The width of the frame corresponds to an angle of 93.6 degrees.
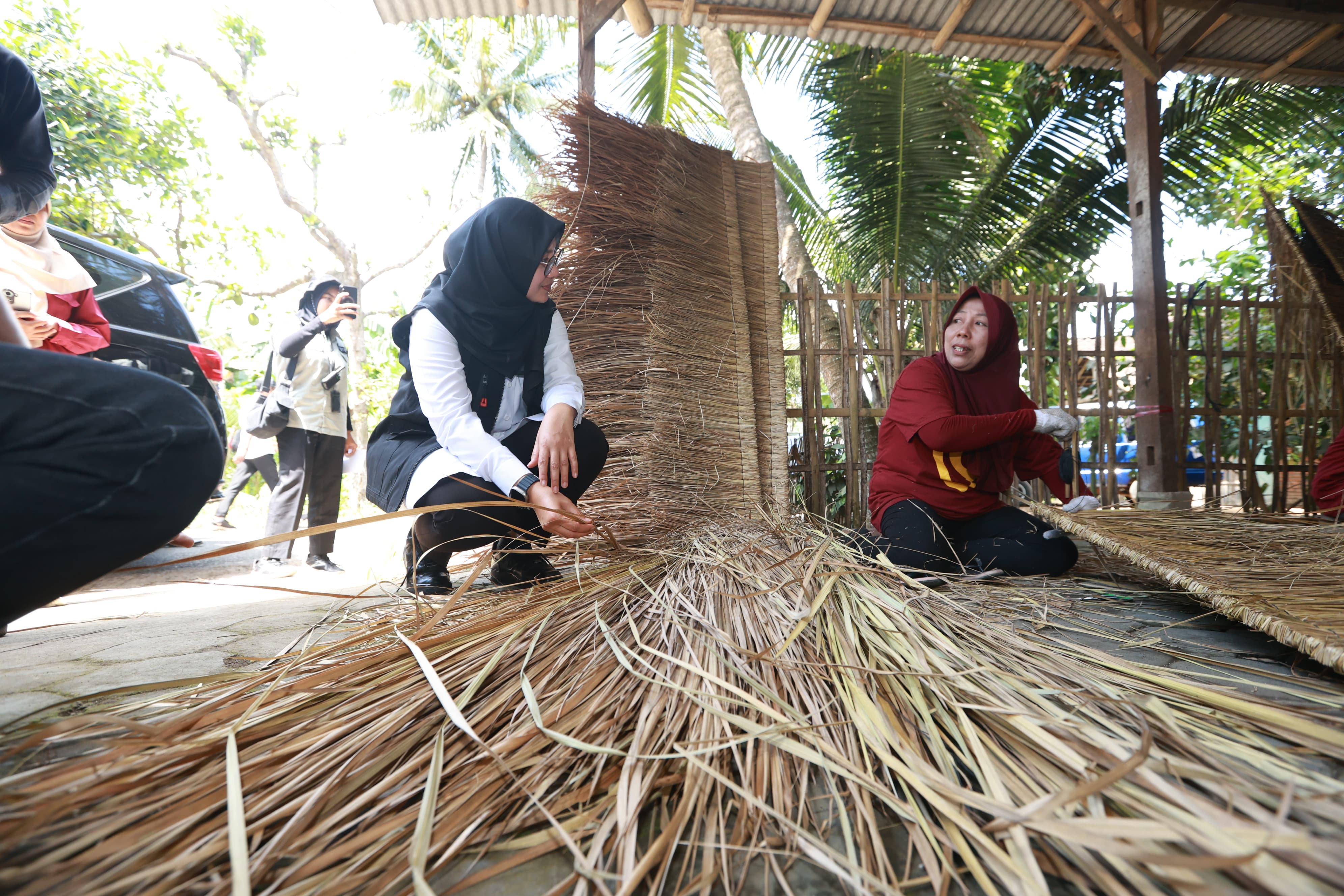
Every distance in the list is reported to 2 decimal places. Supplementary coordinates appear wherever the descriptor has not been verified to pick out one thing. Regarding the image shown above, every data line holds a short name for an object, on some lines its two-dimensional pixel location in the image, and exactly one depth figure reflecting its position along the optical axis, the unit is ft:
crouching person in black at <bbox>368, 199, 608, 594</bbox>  6.18
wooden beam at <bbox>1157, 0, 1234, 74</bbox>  10.81
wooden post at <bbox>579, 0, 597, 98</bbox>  10.34
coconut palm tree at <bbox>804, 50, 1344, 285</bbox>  17.79
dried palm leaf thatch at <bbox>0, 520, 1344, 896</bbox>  2.04
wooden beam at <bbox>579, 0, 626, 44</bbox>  10.06
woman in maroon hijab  7.19
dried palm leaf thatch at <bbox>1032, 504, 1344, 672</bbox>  3.97
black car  11.05
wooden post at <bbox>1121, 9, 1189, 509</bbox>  10.95
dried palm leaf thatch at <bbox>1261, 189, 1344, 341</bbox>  12.01
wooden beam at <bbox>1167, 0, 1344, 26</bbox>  11.34
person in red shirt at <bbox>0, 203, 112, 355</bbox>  8.02
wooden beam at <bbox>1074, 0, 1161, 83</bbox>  10.89
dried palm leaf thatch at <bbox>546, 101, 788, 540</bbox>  8.93
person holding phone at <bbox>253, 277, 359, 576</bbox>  11.76
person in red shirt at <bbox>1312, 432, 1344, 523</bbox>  8.47
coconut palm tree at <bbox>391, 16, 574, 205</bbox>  49.16
